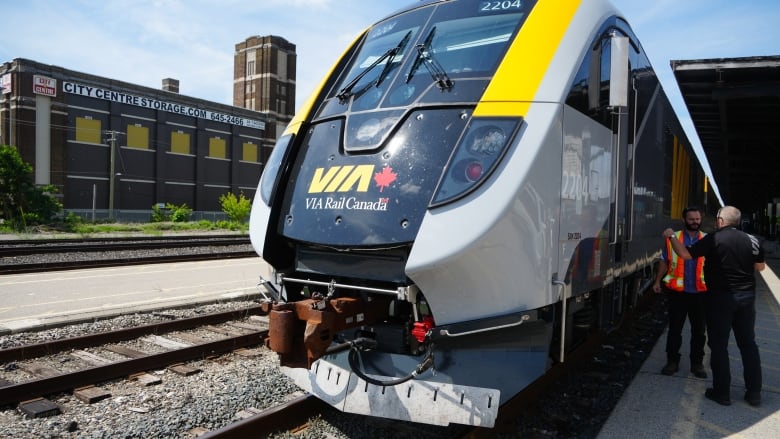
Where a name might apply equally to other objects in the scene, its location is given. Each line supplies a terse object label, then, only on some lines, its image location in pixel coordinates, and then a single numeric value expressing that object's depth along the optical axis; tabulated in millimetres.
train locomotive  3271
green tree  29609
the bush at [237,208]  38034
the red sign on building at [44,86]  39750
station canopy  11125
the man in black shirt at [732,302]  4801
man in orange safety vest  5625
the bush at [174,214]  40969
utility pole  40194
